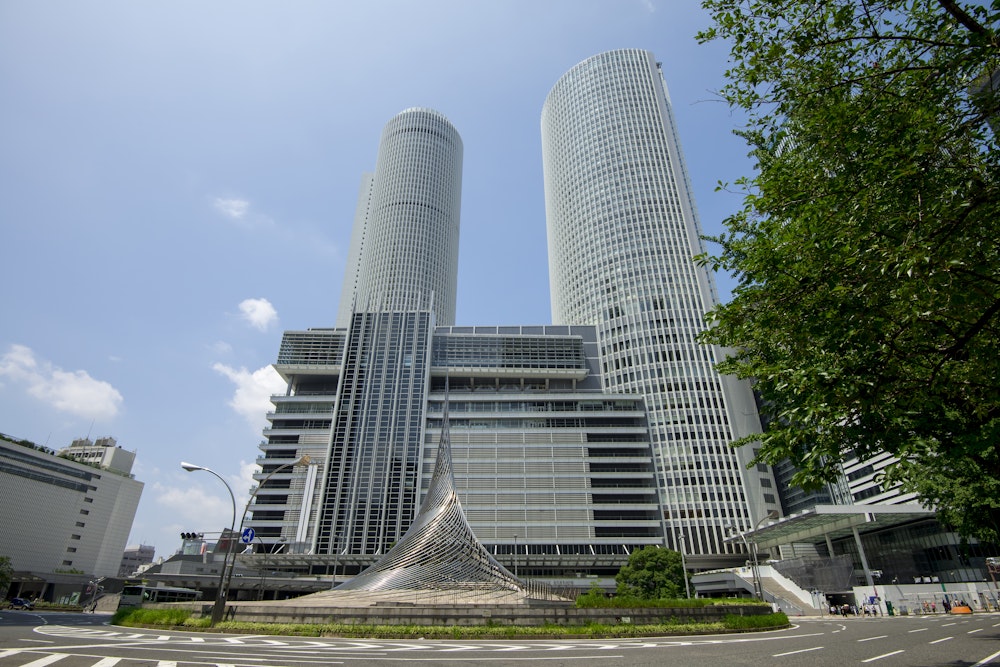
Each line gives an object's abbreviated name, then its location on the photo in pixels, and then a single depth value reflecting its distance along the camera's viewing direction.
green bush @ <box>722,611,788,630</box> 20.59
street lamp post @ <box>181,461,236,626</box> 20.66
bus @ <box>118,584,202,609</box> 40.38
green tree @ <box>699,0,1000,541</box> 6.79
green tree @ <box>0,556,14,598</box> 57.63
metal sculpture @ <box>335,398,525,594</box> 30.23
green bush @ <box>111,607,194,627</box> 21.67
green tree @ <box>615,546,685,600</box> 49.38
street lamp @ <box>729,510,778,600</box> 48.95
